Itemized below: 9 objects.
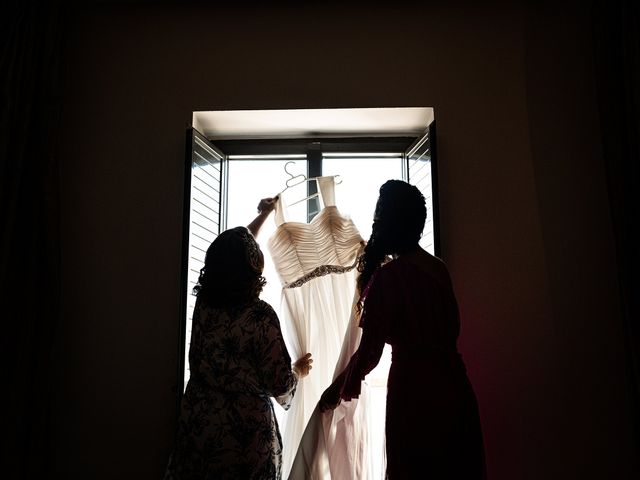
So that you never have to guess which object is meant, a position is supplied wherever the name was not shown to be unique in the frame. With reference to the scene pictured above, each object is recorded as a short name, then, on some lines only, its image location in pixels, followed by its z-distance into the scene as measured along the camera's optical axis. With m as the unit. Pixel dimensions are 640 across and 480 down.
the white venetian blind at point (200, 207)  2.20
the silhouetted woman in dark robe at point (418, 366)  1.64
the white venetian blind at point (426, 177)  2.20
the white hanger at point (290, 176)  2.40
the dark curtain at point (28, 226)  2.06
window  2.28
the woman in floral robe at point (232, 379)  1.75
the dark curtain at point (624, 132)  2.04
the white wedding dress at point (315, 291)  2.08
